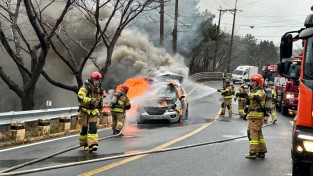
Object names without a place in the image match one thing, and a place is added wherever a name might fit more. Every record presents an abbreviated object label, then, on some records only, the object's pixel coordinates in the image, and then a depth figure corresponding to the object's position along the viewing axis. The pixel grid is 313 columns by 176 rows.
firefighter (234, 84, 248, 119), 18.48
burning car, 15.10
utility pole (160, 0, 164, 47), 31.70
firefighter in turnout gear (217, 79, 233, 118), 19.03
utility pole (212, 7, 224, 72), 52.90
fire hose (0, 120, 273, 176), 6.54
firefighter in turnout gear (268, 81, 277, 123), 16.85
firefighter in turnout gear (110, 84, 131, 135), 11.84
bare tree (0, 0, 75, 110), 14.50
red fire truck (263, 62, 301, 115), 19.64
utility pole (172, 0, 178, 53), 36.35
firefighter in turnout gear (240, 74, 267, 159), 8.59
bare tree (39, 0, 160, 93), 17.61
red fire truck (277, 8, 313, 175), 5.19
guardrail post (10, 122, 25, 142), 10.18
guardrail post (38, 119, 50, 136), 11.34
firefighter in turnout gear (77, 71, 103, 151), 8.68
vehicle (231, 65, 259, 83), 49.50
